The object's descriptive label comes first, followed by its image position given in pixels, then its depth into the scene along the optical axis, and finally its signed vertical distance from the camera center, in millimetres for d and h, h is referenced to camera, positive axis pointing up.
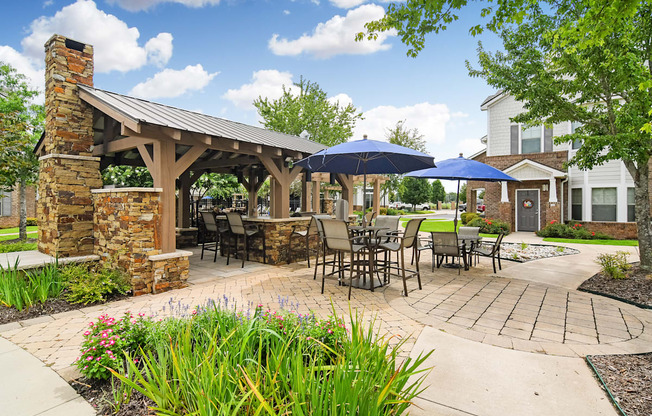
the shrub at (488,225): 15133 -1033
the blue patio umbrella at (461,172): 6730 +672
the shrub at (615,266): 5770 -1184
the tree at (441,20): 3643 +2848
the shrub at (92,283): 4684 -1159
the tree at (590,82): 5680 +2369
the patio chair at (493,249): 6724 -996
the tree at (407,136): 26125 +5494
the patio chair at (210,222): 8016 -416
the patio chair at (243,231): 7402 -600
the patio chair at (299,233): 7812 -684
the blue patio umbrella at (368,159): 5375 +872
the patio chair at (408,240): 5186 -626
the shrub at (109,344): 2479 -1096
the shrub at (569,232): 13625 -1272
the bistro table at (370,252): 5258 -786
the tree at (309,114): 20438 +5766
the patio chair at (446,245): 6488 -836
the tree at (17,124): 7051 +2038
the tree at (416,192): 40281 +1423
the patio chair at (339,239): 4980 -553
